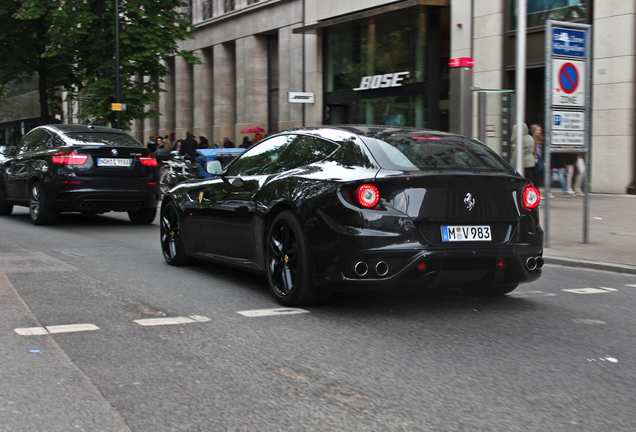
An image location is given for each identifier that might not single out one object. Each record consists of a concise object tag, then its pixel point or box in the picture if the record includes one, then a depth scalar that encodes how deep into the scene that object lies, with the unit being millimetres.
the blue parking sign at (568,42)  10289
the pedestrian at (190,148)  25578
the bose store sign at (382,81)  25375
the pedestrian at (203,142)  29484
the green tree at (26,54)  31125
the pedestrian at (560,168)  18172
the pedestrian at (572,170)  18328
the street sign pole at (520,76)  14383
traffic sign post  10242
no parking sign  10297
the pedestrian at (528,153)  16062
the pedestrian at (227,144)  29500
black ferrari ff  5531
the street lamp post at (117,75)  26667
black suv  12430
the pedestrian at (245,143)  29020
